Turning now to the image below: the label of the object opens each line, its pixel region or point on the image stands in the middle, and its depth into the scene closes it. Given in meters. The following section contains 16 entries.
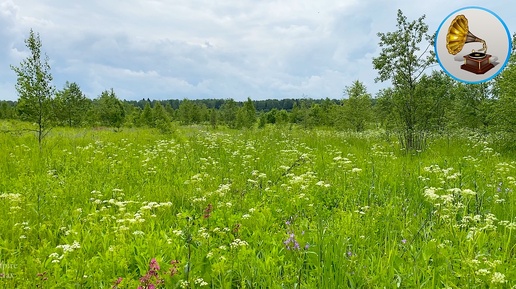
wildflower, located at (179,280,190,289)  2.46
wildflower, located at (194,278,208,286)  2.45
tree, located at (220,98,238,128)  60.81
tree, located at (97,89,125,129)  33.65
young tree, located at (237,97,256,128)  46.44
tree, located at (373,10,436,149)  11.97
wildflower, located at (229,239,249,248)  2.88
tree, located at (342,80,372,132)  35.69
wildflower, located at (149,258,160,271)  2.30
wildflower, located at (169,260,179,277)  2.46
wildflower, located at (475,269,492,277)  2.24
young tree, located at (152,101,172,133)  20.94
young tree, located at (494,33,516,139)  11.69
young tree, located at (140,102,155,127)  42.66
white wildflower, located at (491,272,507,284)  2.17
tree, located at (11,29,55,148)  11.69
